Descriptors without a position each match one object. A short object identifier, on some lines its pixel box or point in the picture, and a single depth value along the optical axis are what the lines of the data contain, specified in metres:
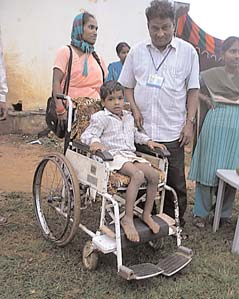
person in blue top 5.94
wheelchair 2.85
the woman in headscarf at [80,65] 3.55
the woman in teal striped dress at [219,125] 3.78
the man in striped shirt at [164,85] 3.26
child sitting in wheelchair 2.95
